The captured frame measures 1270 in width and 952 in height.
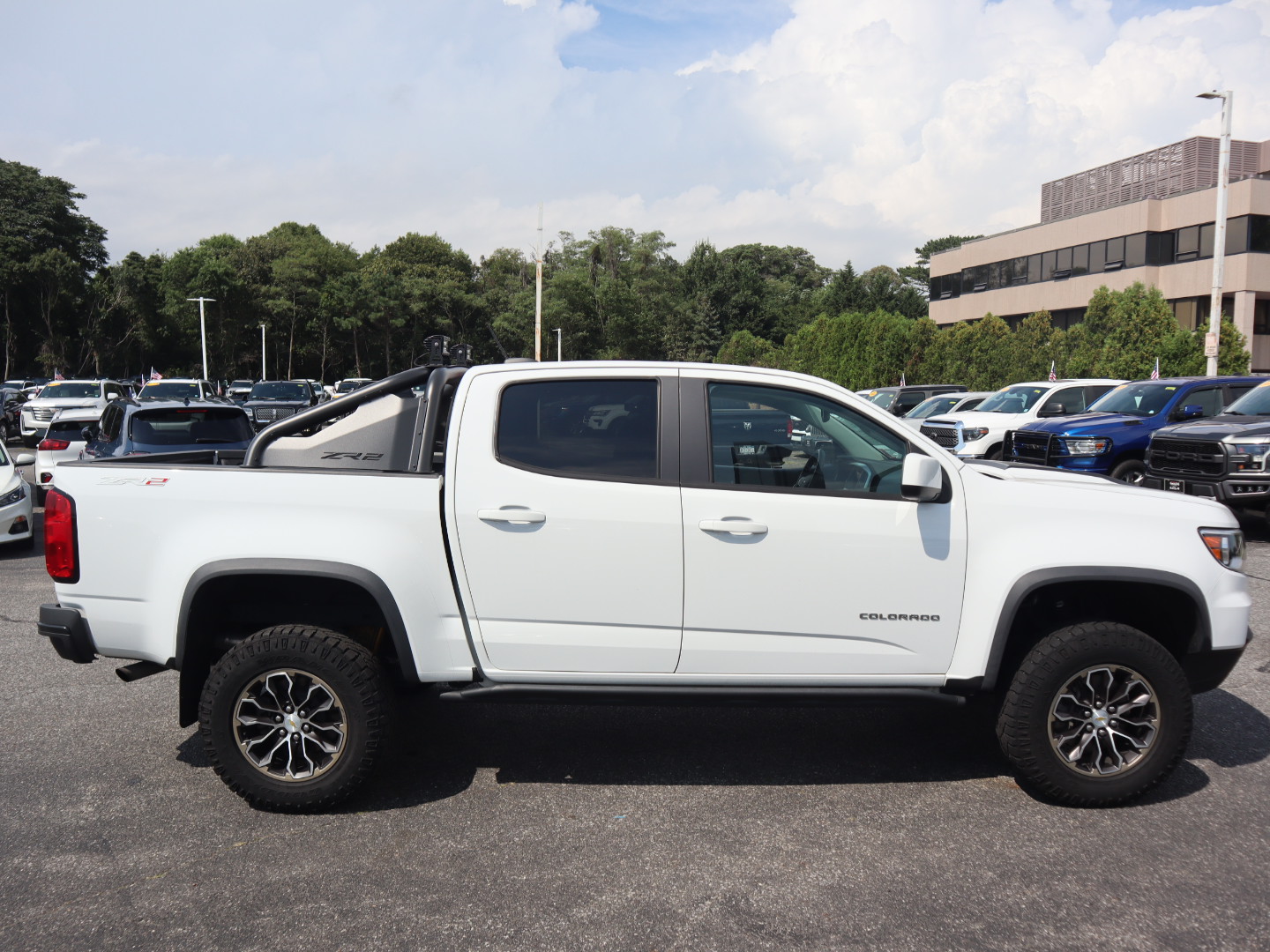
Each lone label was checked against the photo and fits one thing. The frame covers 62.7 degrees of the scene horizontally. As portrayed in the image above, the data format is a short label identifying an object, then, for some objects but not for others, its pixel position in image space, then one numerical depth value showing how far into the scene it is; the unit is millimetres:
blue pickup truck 13977
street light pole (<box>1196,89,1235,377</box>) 23594
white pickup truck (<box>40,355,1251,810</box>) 4258
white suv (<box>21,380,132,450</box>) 25312
